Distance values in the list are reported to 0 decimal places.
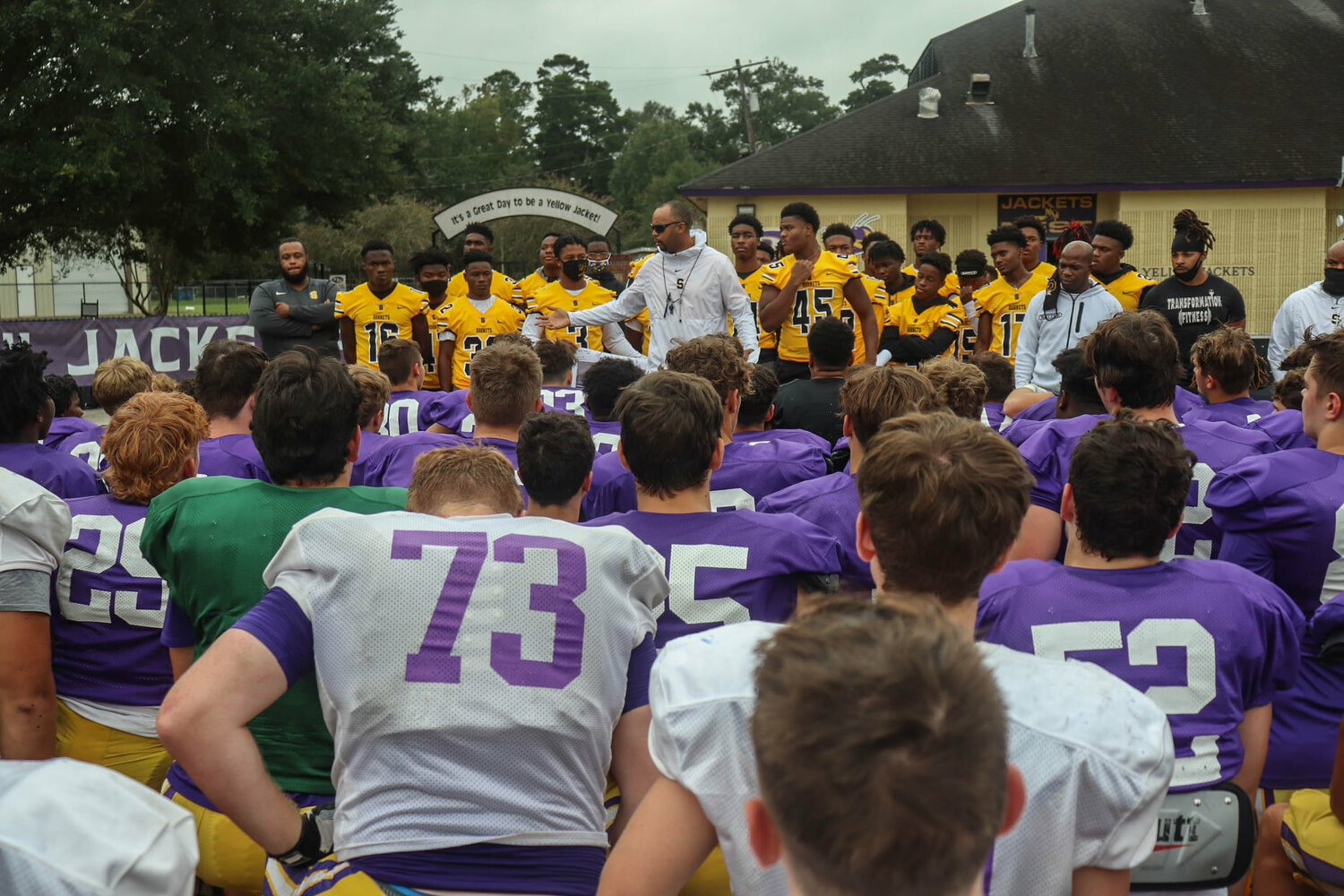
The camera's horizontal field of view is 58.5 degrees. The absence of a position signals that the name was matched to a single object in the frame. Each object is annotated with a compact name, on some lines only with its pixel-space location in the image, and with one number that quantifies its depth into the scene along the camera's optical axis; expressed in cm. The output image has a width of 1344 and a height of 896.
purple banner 1506
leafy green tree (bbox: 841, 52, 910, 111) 9488
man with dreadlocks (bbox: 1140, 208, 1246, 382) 857
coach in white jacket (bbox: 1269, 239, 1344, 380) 918
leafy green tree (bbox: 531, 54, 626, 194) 8900
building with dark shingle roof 2805
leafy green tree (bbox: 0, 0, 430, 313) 2244
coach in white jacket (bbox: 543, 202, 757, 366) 852
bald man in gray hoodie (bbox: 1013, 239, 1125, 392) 833
